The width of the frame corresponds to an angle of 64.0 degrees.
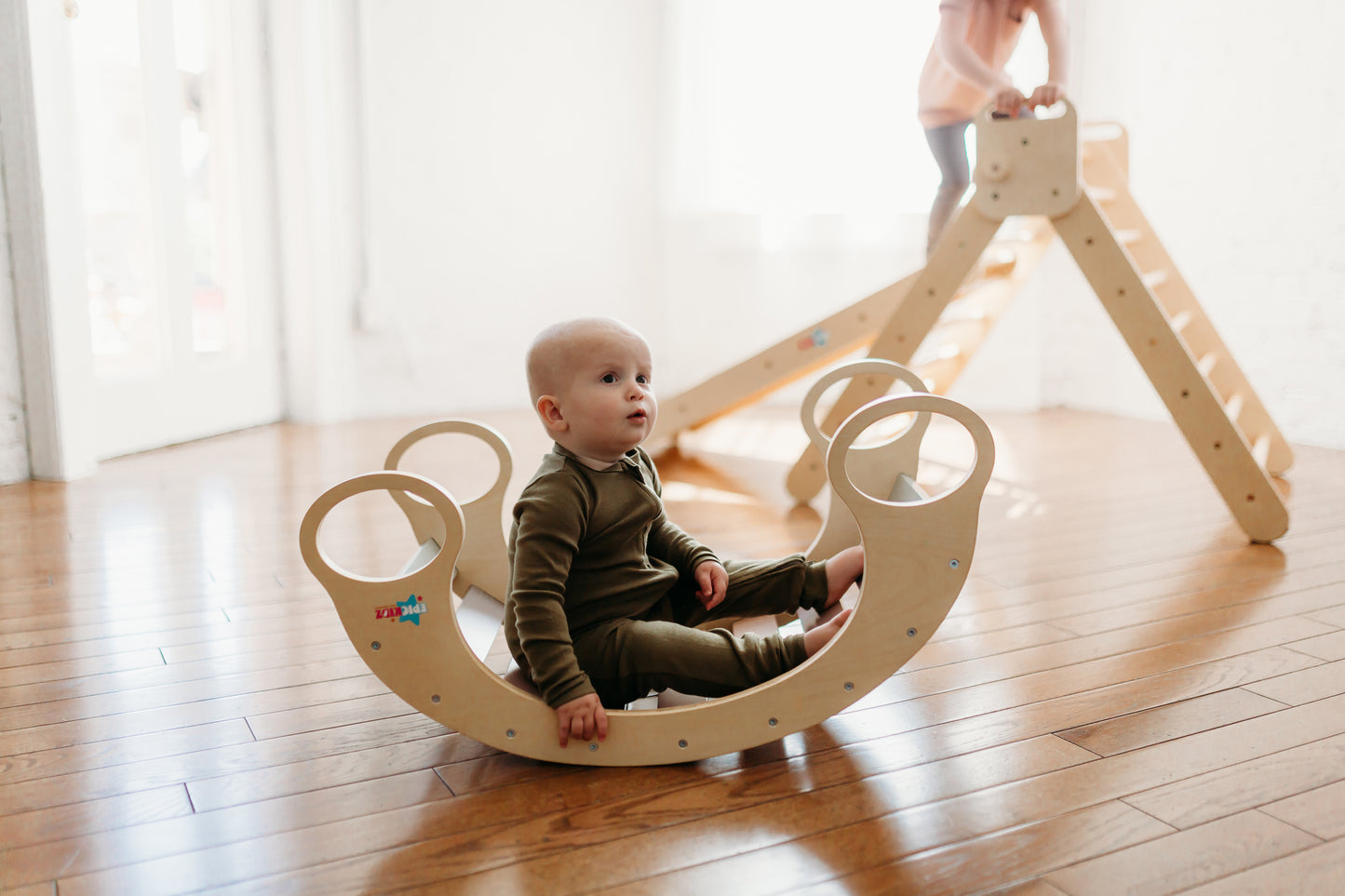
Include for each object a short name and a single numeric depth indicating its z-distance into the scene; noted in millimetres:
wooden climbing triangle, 1852
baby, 1022
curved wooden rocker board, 994
